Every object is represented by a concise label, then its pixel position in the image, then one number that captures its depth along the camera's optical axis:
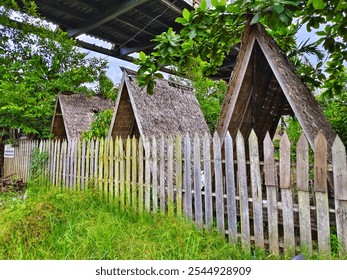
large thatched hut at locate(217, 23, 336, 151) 3.03
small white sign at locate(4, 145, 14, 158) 10.38
